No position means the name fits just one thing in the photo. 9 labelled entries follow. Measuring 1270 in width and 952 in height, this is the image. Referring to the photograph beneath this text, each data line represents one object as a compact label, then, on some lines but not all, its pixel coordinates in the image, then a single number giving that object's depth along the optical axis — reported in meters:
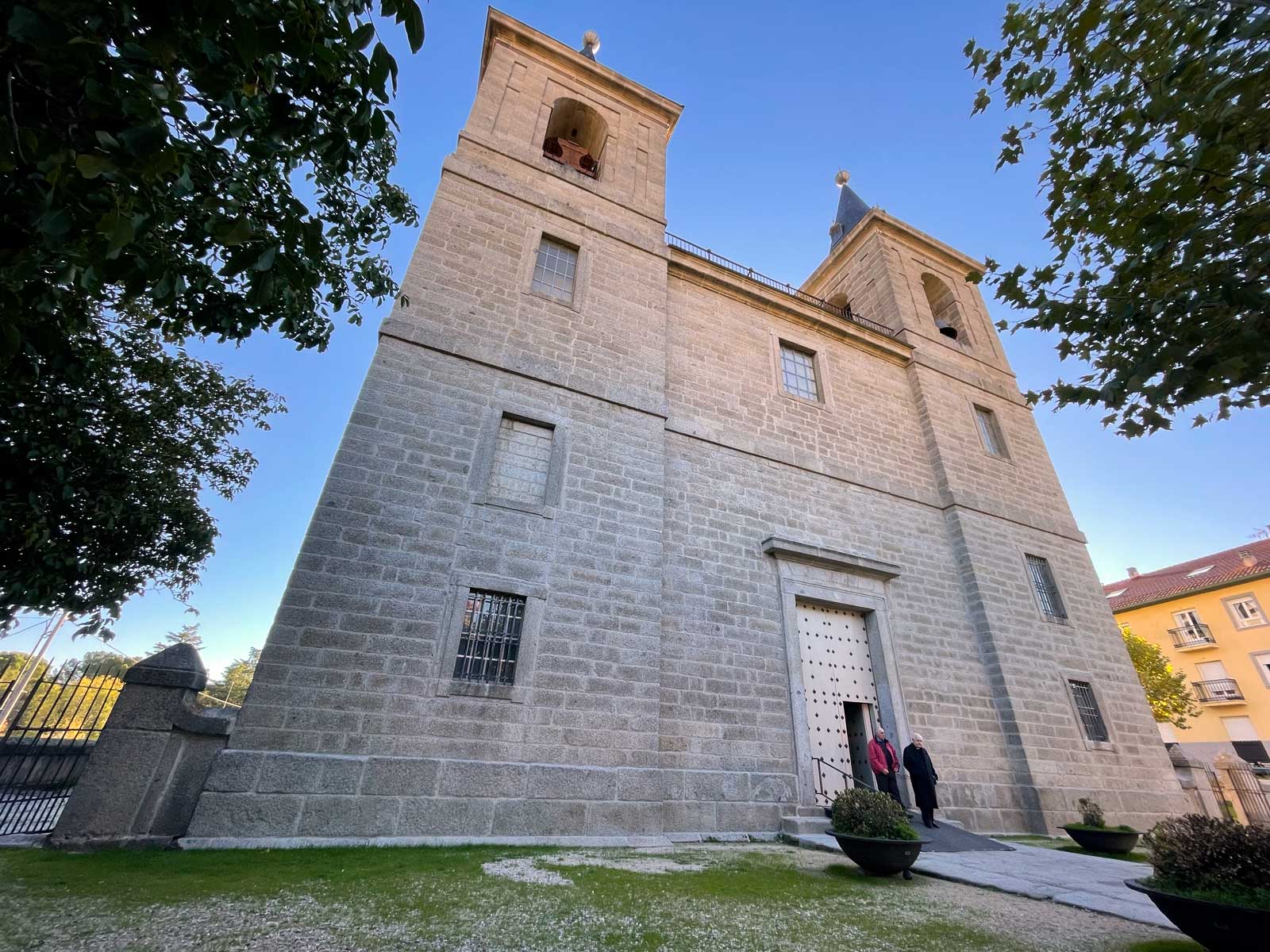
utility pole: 9.06
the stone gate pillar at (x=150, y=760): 4.80
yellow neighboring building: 22.80
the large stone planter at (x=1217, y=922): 2.94
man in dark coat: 7.95
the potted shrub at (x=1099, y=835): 7.77
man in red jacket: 8.10
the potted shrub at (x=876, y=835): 5.15
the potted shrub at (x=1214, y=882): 2.99
